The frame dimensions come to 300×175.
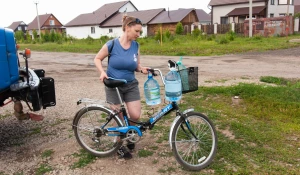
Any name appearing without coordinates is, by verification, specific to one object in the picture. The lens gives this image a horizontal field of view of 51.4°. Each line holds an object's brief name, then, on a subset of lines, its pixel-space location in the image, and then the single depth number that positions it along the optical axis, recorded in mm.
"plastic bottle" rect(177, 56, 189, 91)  3635
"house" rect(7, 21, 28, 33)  85812
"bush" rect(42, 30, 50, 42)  46219
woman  3857
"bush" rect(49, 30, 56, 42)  45191
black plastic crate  3644
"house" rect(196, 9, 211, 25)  58500
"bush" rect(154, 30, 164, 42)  29748
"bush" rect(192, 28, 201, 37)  31547
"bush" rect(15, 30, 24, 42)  54838
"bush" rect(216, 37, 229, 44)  23531
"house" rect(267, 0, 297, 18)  43075
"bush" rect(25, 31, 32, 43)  48788
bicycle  3736
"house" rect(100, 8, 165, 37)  50500
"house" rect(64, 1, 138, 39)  55219
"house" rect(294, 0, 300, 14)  57709
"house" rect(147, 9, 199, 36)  47844
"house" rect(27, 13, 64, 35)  74375
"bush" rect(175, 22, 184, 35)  39750
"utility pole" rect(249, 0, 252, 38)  28588
